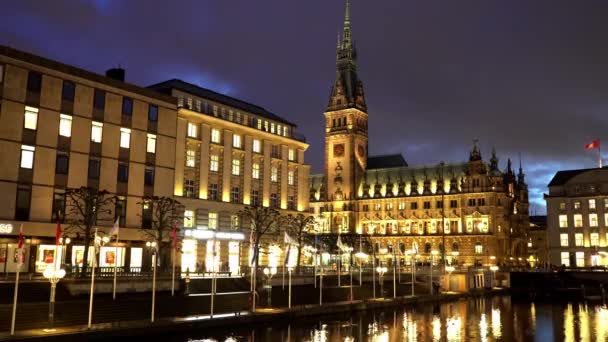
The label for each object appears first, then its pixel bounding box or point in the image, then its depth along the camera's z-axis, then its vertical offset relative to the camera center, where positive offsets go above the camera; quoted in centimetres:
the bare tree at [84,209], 6188 +543
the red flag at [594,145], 13550 +2710
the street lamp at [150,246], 7532 +143
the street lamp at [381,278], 8869 -261
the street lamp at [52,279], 4266 -172
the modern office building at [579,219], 14612 +1117
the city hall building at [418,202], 16600 +1775
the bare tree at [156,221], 7856 +486
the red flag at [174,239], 5503 +170
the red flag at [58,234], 4516 +163
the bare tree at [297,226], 9783 +580
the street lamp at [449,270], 11658 -172
